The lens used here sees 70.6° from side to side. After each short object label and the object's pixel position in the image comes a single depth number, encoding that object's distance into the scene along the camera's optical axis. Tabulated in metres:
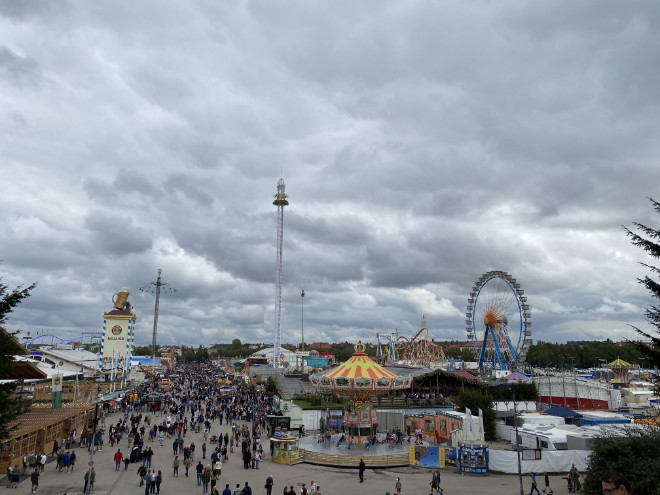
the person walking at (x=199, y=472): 18.67
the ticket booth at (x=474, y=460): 21.86
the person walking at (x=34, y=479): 16.78
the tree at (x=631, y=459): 11.83
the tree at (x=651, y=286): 11.90
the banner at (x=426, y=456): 23.36
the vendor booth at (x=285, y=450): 23.83
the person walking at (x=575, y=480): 18.49
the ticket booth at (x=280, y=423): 31.17
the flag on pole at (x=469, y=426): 26.12
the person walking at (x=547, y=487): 18.14
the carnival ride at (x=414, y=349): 86.31
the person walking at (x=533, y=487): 17.09
